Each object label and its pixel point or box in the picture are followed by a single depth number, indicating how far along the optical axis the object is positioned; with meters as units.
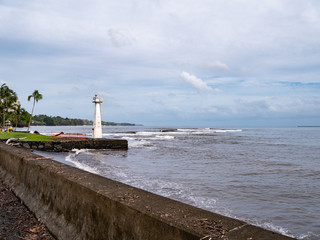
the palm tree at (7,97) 61.78
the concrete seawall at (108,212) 2.38
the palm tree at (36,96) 68.56
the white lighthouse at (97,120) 32.66
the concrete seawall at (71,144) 26.14
